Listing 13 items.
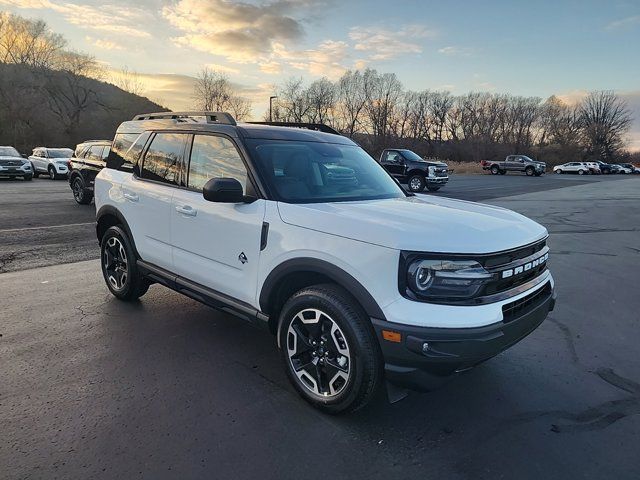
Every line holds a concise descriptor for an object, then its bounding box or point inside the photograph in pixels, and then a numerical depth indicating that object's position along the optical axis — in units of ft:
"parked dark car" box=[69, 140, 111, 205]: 44.11
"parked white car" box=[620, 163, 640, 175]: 227.69
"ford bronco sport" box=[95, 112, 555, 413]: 8.32
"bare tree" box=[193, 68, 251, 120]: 210.18
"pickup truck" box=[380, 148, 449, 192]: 71.10
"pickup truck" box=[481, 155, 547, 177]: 148.77
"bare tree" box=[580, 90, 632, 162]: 294.46
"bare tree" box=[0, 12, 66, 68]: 207.62
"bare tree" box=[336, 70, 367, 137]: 289.94
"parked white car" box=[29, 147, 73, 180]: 81.87
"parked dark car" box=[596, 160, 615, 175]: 215.06
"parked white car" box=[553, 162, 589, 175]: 198.08
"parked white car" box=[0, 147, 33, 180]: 75.05
